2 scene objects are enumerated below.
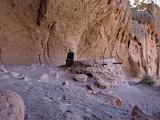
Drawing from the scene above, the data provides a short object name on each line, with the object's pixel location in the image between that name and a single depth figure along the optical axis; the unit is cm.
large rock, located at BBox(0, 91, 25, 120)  113
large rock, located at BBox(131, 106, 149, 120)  148
